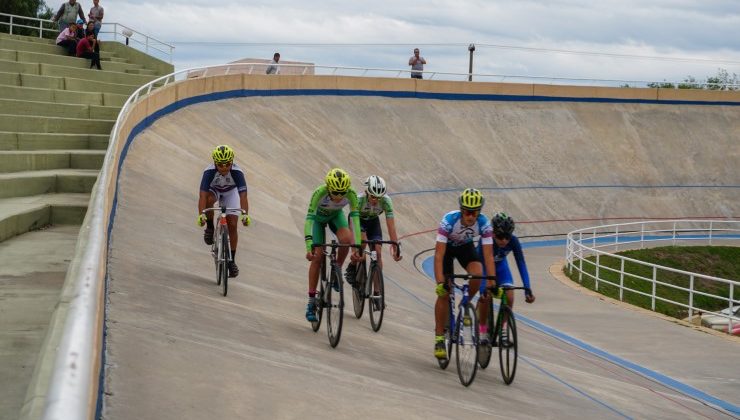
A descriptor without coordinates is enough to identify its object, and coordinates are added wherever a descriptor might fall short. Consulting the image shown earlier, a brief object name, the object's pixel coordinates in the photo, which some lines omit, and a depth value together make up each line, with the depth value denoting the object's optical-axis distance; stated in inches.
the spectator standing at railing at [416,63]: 1508.4
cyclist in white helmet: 406.6
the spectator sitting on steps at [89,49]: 985.5
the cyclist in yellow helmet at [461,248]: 347.3
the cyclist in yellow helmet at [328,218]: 367.6
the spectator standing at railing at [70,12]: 1028.5
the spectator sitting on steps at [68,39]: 1031.0
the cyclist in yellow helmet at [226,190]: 412.8
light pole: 1712.6
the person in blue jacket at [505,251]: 361.4
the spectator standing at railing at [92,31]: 984.3
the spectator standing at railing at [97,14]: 1036.5
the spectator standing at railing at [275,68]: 1311.5
